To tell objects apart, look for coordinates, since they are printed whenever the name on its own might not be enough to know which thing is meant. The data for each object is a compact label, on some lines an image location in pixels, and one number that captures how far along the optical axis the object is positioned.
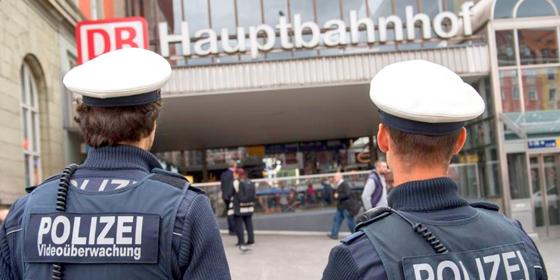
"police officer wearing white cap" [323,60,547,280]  1.59
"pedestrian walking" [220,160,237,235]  12.31
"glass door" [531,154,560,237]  13.84
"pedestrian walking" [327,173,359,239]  12.20
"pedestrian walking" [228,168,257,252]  11.27
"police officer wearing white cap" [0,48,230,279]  1.81
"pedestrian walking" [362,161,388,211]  9.14
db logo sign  13.66
